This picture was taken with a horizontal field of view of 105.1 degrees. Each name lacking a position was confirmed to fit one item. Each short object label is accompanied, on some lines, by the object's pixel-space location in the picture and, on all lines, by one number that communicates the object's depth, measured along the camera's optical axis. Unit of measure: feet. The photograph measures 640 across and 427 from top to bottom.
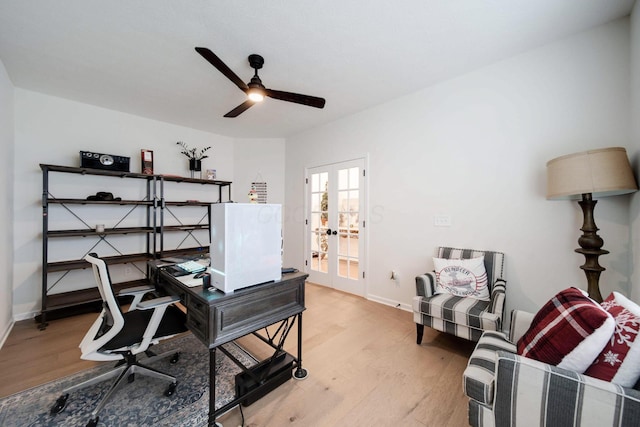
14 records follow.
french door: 11.93
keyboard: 5.80
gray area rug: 4.81
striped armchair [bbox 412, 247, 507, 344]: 6.34
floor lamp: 5.16
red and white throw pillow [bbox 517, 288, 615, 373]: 3.14
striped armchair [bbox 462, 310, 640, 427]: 2.84
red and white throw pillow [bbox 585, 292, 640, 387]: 2.94
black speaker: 9.86
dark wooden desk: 4.33
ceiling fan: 6.77
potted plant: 13.20
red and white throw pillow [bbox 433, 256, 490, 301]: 7.54
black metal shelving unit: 9.01
